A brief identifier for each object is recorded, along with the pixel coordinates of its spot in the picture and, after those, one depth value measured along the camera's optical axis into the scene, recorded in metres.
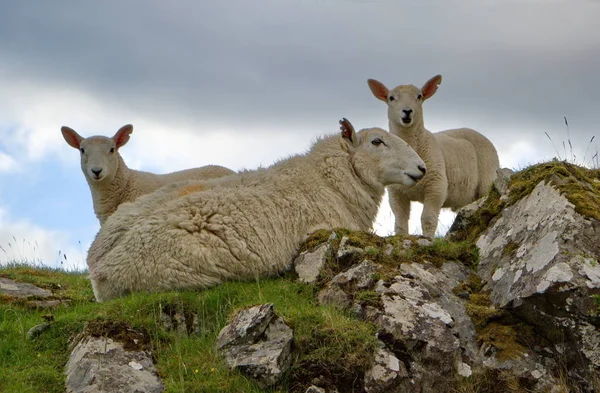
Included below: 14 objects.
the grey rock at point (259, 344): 6.80
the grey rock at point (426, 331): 7.10
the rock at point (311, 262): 8.65
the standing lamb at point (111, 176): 14.16
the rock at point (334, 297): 7.80
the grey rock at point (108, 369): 6.95
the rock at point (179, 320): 8.14
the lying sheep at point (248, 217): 8.98
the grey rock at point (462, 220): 9.74
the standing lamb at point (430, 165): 13.29
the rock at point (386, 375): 6.80
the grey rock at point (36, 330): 8.10
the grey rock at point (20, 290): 9.76
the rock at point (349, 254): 8.48
